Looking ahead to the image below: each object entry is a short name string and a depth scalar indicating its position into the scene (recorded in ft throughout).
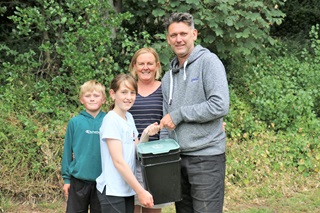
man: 10.18
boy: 11.53
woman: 12.01
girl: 10.05
